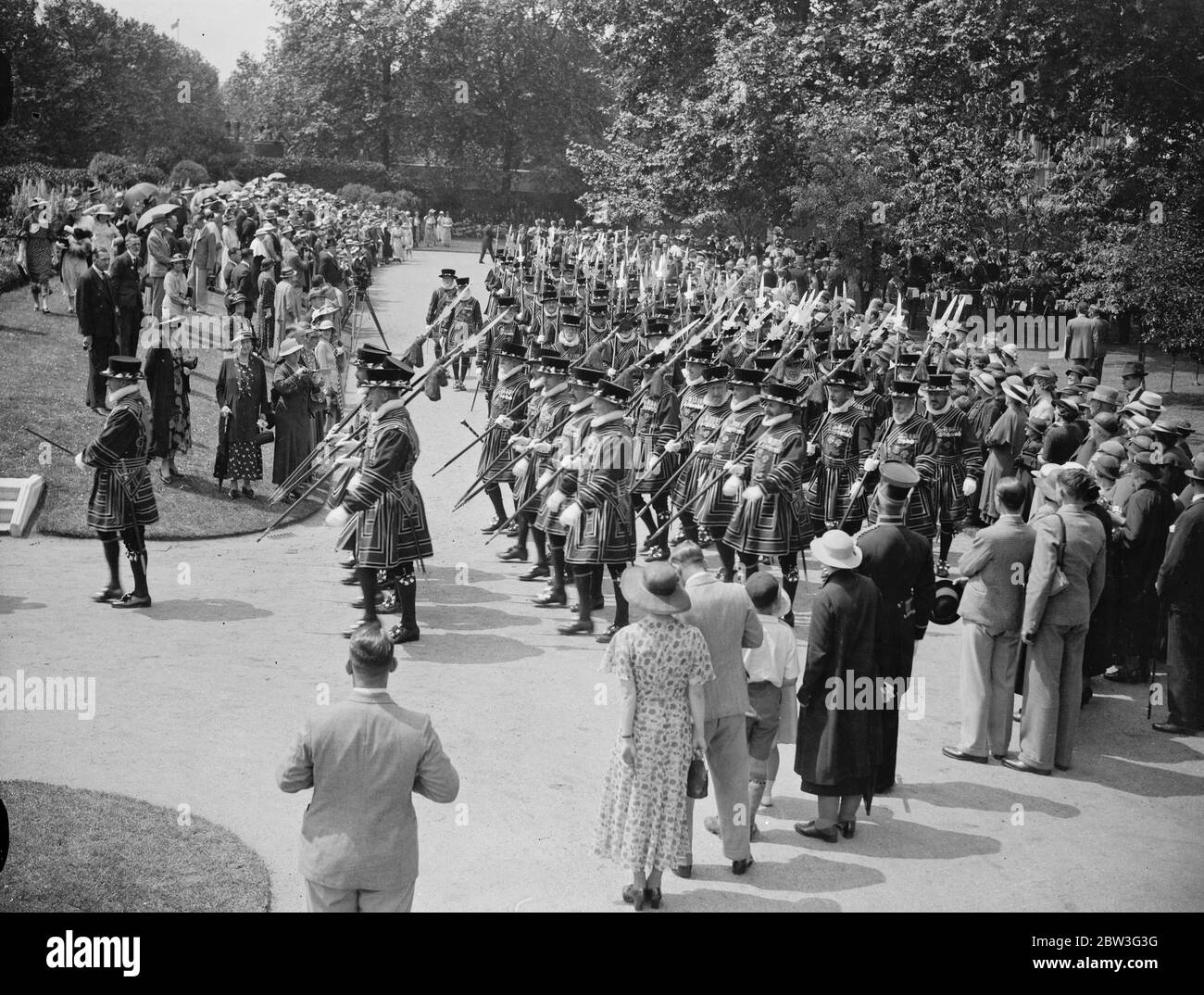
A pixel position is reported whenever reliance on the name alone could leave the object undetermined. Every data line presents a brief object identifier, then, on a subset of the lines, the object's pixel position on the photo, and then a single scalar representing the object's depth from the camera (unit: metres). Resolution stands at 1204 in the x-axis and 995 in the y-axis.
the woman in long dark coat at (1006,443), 14.45
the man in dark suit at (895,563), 8.58
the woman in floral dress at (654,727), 7.04
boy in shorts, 7.96
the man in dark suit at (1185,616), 10.28
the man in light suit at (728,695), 7.45
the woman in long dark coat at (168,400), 15.07
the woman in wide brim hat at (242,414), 15.06
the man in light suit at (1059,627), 9.33
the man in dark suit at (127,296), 18.22
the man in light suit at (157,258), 20.78
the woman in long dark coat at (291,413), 14.96
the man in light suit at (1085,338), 21.97
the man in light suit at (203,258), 25.39
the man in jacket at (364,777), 5.70
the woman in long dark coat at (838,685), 7.86
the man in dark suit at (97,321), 16.66
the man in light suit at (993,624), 9.38
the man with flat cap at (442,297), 22.61
